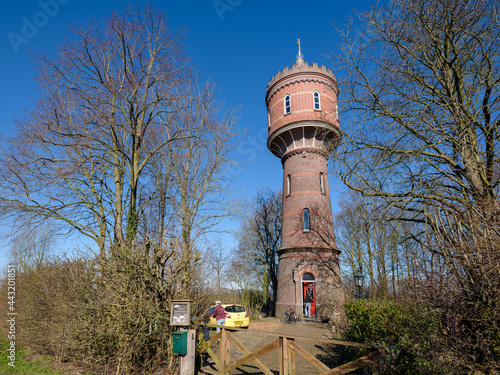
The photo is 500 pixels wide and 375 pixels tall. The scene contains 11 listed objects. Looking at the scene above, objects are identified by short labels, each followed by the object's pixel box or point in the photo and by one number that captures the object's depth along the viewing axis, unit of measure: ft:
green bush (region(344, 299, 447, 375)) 13.73
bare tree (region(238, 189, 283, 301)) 93.40
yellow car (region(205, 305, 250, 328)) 43.86
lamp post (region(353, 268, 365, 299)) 40.52
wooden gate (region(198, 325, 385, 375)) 14.92
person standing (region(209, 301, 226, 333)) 31.47
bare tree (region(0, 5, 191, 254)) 34.50
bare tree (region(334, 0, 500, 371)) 24.09
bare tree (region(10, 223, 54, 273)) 90.10
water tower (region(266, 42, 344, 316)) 60.34
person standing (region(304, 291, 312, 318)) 59.67
